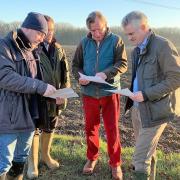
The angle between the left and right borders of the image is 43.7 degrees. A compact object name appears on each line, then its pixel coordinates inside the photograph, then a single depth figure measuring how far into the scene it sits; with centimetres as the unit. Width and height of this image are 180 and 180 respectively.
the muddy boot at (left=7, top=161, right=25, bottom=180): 237
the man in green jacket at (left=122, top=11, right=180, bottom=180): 213
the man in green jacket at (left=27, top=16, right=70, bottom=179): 269
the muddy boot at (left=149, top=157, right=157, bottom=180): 248
